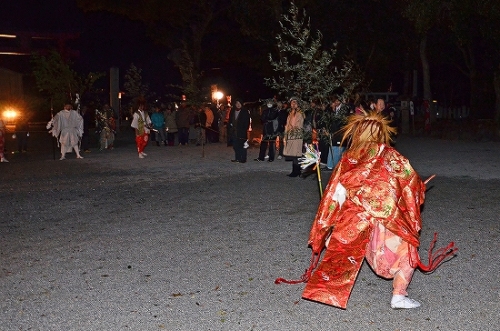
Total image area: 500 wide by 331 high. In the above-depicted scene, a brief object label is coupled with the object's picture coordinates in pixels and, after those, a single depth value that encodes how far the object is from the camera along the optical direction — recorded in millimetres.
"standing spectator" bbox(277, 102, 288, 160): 16550
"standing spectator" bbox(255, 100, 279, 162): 17281
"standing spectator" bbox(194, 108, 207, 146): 23217
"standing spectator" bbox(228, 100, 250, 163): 17500
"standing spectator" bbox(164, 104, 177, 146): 25531
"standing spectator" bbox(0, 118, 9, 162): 18938
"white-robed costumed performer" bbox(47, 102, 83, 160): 19641
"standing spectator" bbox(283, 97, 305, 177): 14344
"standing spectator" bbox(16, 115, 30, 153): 22422
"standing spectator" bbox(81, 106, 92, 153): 21344
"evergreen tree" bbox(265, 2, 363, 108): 11984
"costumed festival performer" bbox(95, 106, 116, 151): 23484
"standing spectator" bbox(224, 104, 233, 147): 22572
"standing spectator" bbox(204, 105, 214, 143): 24970
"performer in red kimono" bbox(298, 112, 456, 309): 5156
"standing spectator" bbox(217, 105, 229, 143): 25875
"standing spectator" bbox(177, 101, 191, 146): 25000
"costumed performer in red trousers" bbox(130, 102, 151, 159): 19578
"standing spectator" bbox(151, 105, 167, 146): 25109
